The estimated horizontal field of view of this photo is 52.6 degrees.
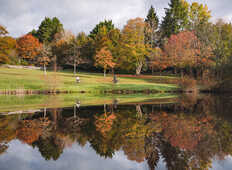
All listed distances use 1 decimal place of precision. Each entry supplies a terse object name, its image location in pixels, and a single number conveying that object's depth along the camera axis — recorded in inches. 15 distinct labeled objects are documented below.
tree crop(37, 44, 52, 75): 2318.7
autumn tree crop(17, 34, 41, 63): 2817.4
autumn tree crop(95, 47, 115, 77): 2127.2
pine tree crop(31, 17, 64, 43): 3622.0
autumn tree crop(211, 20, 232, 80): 1622.8
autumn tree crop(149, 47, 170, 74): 2167.8
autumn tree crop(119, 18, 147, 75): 2245.3
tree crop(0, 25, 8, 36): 2308.8
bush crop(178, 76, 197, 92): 1608.4
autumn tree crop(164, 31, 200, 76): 2018.9
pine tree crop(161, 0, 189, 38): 2829.7
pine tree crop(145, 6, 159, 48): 2471.6
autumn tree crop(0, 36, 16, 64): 2247.0
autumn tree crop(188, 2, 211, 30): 2751.0
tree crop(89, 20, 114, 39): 3174.2
